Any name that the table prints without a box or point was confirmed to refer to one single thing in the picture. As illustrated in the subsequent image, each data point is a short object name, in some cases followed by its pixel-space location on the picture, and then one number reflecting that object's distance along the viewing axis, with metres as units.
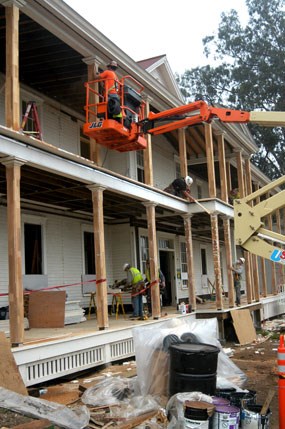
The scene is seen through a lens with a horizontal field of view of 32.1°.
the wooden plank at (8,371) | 7.48
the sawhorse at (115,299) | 14.96
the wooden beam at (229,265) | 17.39
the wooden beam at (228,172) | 22.27
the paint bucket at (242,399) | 5.94
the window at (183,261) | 22.25
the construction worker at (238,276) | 18.33
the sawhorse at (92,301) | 14.93
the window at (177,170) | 21.78
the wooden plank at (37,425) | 5.14
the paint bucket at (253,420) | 5.64
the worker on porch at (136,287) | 13.95
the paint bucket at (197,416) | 5.37
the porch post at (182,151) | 16.59
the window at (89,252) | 16.48
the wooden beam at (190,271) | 16.31
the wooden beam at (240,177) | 20.30
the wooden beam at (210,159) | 16.80
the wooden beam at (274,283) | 24.52
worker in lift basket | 9.81
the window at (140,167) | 17.81
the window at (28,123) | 13.22
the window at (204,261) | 25.31
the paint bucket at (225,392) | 6.34
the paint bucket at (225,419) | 5.49
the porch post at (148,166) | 13.97
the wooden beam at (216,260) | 16.33
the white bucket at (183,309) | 16.03
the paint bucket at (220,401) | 5.81
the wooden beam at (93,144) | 11.45
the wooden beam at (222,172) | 18.28
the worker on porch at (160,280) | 15.31
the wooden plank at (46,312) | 11.53
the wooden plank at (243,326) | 16.12
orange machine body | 9.73
